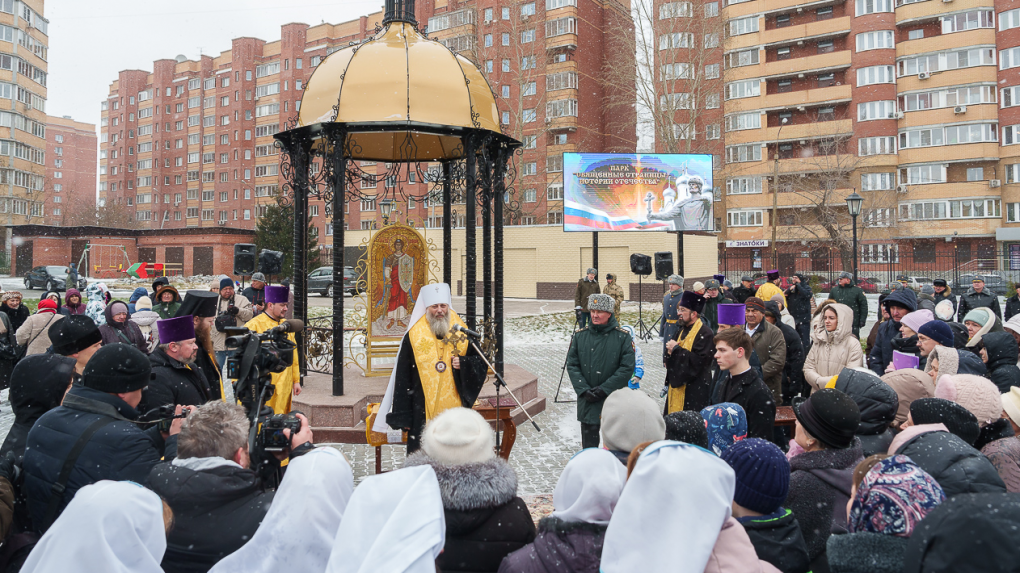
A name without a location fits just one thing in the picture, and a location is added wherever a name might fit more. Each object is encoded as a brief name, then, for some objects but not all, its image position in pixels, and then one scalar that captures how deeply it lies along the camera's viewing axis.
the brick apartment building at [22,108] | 50.97
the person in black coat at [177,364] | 4.16
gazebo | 7.67
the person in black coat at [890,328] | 7.17
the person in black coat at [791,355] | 6.71
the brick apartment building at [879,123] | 40.69
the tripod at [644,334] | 17.19
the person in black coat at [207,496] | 2.24
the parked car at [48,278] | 31.16
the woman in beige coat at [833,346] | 6.05
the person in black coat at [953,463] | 2.37
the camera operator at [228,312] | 8.24
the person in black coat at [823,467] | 2.66
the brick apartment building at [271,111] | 45.69
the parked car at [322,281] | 32.31
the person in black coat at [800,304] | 11.27
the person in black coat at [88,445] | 2.56
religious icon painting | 9.52
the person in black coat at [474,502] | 2.30
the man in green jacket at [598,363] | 5.43
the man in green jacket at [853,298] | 11.10
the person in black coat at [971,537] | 1.38
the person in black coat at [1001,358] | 4.97
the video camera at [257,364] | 3.36
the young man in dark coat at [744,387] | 4.35
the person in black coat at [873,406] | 3.26
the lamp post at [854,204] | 16.62
